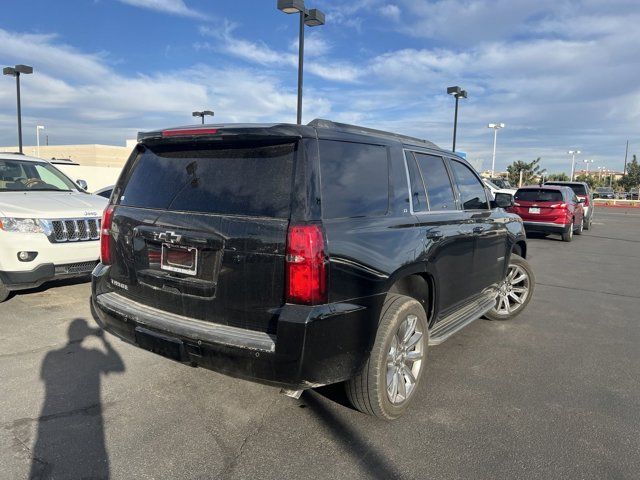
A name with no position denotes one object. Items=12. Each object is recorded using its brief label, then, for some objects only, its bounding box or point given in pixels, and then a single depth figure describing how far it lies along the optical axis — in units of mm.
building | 58375
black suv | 2750
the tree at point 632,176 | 81125
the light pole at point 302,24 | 12955
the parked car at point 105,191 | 9883
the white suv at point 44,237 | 5418
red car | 14072
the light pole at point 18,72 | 20625
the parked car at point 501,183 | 30250
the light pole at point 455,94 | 23567
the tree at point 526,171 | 69119
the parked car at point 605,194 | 67650
